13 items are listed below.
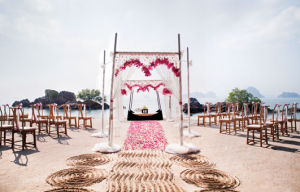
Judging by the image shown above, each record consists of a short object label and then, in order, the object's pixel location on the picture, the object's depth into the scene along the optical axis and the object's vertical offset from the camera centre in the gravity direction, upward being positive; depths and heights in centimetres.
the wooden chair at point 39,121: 699 -73
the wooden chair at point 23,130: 481 -74
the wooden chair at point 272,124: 567 -73
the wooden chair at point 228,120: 705 -71
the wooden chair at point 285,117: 645 -57
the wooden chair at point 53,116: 676 -56
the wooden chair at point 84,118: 825 -74
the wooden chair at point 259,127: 527 -73
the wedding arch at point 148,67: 511 +95
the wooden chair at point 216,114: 911 -64
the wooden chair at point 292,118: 712 -65
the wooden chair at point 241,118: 694 -65
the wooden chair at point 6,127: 526 -73
